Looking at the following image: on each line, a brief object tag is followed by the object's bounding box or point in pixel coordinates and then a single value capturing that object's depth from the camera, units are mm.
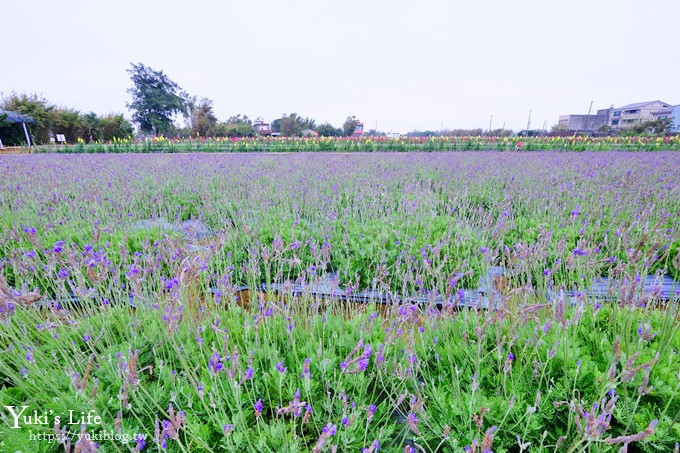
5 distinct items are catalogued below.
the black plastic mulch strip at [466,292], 1349
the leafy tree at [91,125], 27795
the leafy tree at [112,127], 28656
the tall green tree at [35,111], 24344
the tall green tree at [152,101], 38344
